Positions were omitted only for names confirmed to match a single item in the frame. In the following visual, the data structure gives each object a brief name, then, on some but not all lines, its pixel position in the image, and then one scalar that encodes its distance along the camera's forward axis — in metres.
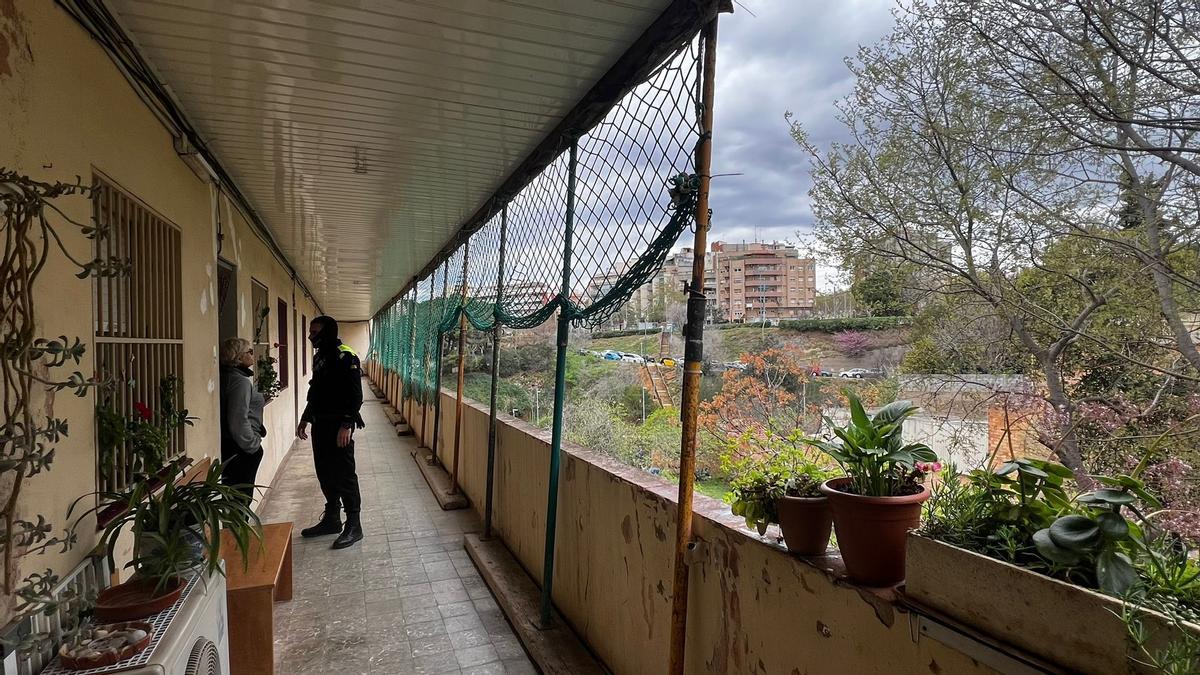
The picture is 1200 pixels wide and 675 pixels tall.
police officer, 4.02
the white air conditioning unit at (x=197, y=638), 1.31
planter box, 0.79
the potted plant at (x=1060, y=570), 0.76
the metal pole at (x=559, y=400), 2.72
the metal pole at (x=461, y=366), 4.91
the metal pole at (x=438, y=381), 6.04
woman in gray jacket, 3.38
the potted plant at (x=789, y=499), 1.29
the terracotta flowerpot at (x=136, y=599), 1.45
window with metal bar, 1.84
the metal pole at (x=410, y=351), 9.07
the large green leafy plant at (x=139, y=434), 1.74
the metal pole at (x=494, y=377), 3.84
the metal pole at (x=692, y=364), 1.62
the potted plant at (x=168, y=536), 1.50
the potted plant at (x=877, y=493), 1.13
